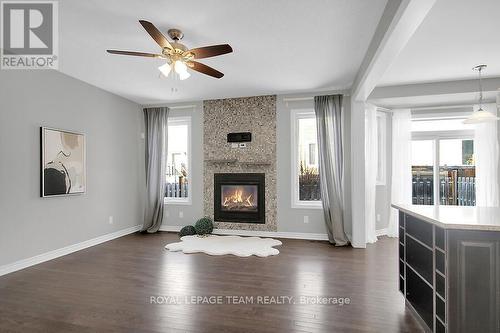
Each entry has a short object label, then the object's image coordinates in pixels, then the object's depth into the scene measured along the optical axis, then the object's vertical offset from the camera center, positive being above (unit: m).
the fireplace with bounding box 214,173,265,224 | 5.53 -0.58
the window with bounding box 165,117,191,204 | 6.03 +0.17
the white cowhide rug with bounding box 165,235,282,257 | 4.32 -1.29
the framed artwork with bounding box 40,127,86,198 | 3.94 +0.10
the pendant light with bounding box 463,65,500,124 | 3.52 +0.64
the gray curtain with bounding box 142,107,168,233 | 5.90 +0.04
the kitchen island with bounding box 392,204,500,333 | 1.79 -0.68
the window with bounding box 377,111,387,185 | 5.57 +0.50
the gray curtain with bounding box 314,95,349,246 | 5.00 +0.21
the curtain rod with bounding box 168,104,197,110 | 5.89 +1.31
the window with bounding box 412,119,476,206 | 5.29 +0.10
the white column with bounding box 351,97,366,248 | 4.69 -0.08
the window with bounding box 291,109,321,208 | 5.38 +0.16
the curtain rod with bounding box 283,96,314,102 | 5.25 +1.32
